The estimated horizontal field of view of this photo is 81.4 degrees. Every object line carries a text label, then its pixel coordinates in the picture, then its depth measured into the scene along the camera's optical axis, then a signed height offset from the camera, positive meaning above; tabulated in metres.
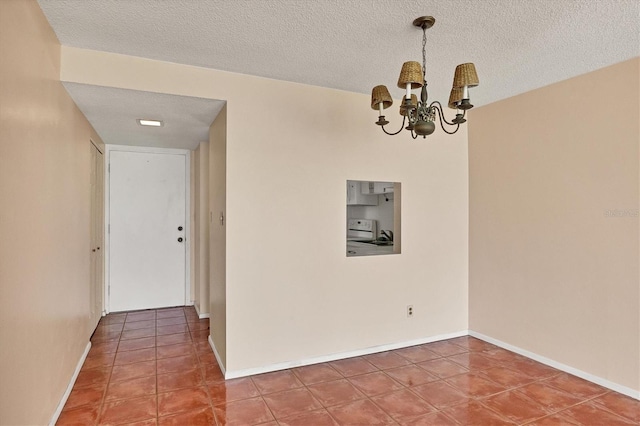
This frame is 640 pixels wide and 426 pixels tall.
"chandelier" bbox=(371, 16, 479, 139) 1.96 +0.69
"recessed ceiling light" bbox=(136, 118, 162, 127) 3.52 +0.88
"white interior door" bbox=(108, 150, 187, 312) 4.86 -0.21
